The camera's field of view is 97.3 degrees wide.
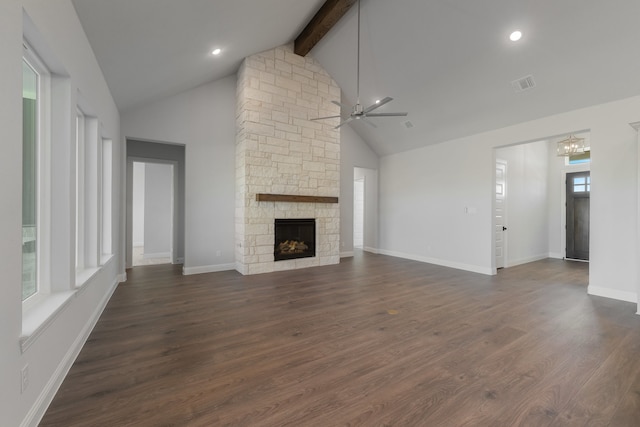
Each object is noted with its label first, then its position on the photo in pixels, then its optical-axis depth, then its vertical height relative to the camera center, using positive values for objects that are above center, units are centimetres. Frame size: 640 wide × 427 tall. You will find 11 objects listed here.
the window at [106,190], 393 +30
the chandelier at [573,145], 516 +124
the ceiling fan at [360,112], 389 +147
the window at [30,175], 196 +26
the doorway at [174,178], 568 +73
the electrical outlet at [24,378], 148 -90
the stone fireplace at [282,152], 539 +124
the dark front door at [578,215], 702 -7
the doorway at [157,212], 705 -1
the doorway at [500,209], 608 +7
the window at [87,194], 294 +20
